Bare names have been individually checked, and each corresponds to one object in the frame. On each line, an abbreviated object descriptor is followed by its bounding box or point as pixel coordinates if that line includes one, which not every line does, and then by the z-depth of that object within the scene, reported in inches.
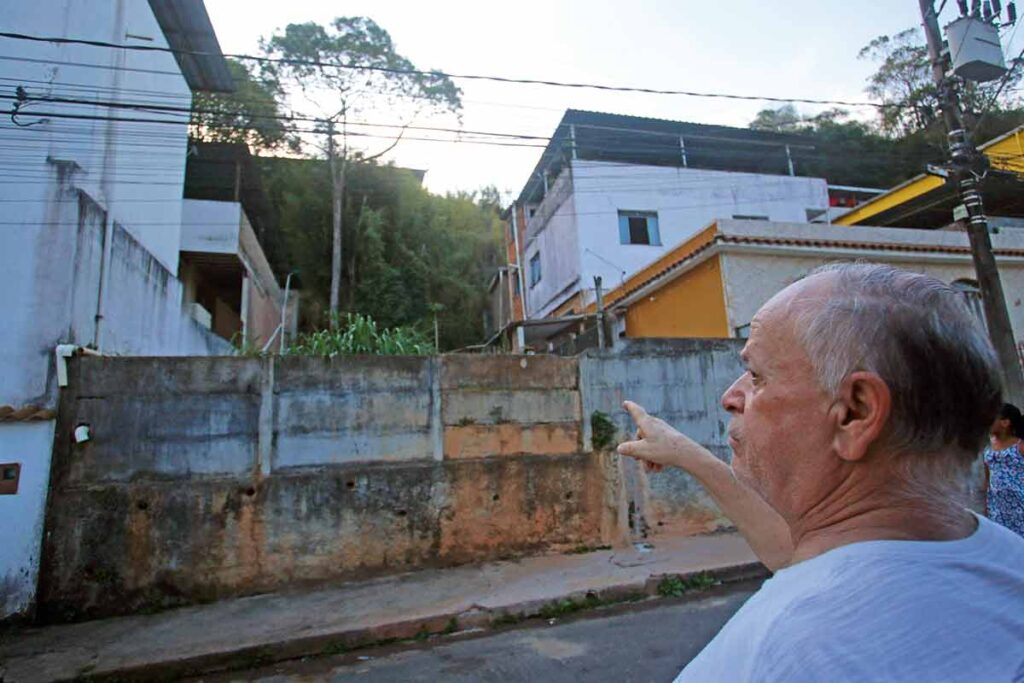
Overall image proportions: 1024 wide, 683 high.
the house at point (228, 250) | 494.0
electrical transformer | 241.4
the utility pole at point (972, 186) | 255.3
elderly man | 22.2
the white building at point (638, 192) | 615.2
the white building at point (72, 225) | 200.7
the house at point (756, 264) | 401.1
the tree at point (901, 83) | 796.6
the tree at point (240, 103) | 673.0
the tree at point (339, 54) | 676.1
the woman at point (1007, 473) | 109.0
